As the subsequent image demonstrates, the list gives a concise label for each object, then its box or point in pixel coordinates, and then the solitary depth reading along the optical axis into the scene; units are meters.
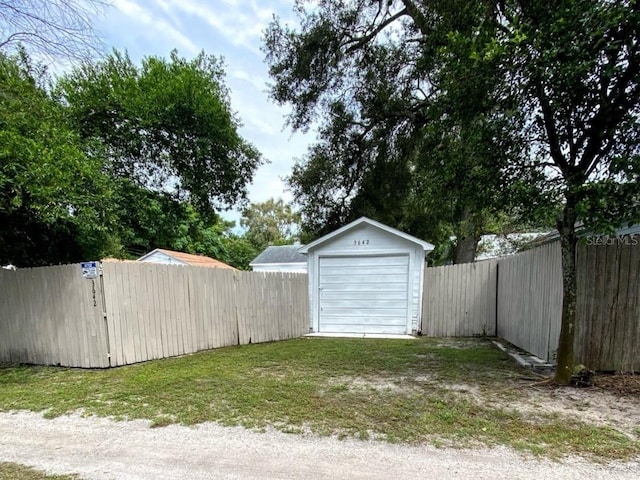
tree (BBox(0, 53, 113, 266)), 4.80
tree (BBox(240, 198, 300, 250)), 40.22
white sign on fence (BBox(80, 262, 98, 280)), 5.31
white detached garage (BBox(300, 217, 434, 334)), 8.89
